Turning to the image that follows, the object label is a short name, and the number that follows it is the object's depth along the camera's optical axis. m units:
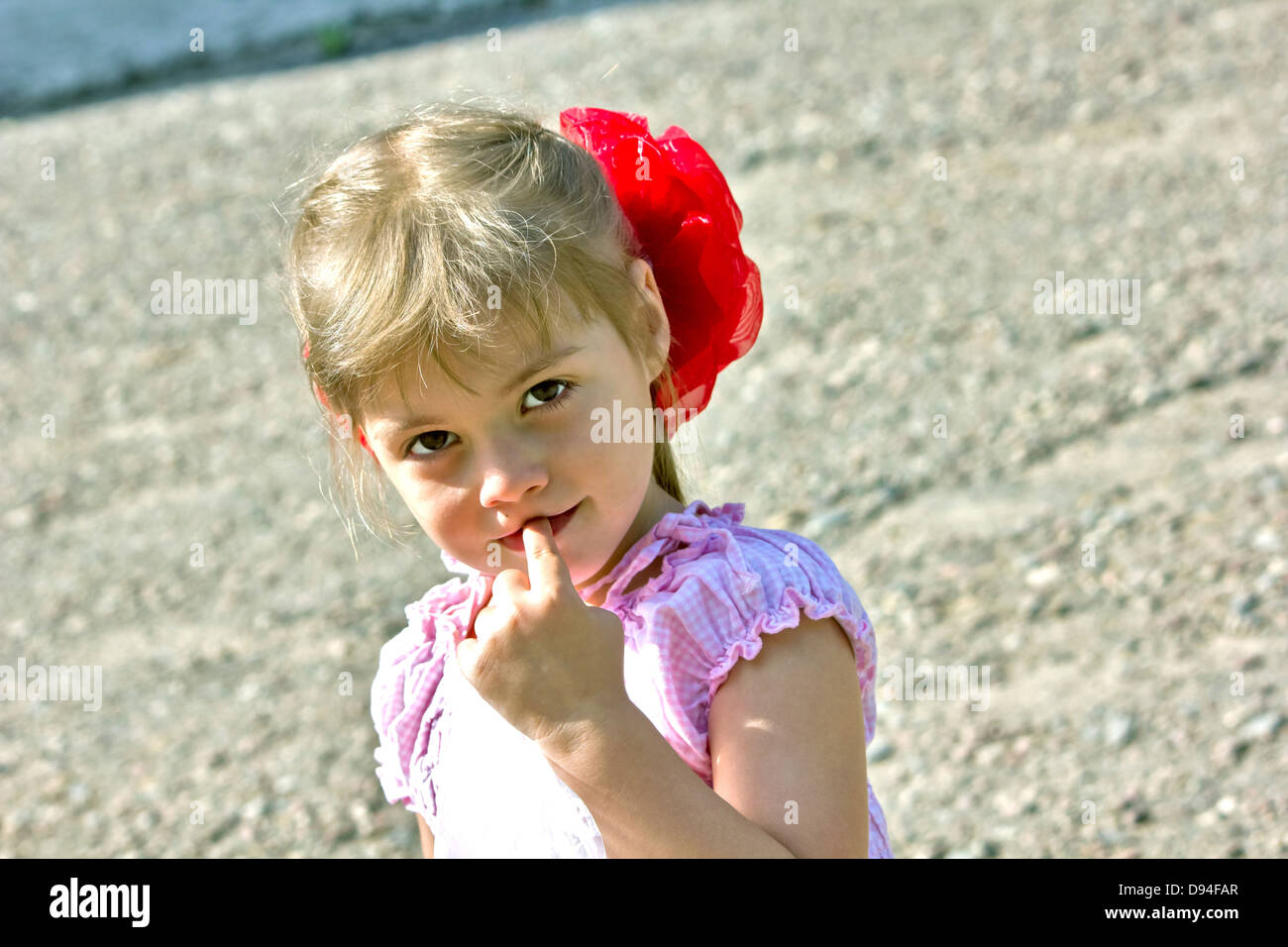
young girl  1.56
